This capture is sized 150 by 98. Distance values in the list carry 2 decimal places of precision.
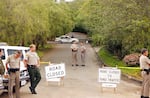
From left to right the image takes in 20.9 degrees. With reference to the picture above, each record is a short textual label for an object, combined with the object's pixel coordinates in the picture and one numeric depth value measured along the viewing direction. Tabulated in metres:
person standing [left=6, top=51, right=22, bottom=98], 12.69
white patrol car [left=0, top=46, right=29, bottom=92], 13.18
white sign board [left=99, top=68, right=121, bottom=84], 16.12
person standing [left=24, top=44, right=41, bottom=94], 14.30
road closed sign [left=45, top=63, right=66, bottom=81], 17.03
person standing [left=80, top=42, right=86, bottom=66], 26.11
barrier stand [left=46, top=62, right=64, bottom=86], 17.21
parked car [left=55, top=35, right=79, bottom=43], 65.99
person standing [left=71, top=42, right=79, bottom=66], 25.09
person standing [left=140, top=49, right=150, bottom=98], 13.30
